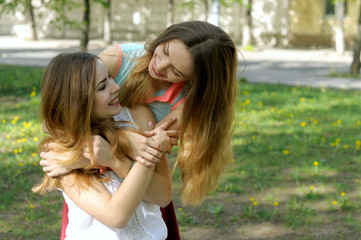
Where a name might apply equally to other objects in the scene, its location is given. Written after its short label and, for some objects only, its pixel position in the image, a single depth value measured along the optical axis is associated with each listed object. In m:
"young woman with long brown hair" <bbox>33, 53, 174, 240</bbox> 1.89
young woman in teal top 2.11
